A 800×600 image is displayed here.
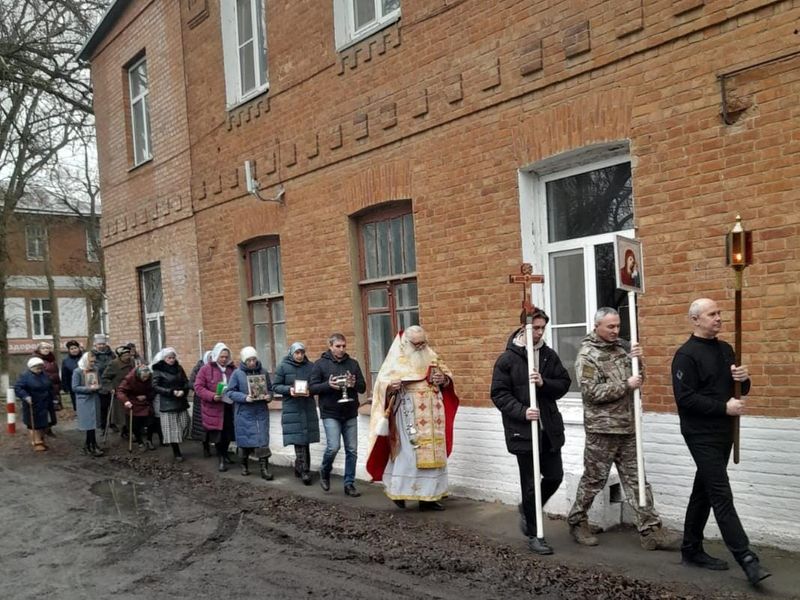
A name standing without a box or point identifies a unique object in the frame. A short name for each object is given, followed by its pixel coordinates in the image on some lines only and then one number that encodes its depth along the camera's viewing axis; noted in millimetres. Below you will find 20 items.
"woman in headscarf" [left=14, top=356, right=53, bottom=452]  12070
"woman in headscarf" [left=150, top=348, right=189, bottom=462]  10594
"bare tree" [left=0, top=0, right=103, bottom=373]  17281
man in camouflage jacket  5531
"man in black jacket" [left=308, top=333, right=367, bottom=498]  8031
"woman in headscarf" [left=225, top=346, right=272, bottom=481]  9289
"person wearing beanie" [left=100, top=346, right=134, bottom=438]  12023
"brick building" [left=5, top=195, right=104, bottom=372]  33688
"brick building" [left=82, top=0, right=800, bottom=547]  5383
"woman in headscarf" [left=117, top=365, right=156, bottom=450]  11289
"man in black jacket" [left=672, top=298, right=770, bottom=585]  4785
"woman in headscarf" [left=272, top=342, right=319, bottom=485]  8758
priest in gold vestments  7098
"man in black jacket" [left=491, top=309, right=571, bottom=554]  5723
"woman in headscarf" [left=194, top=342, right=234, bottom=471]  9875
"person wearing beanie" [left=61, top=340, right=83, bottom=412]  13849
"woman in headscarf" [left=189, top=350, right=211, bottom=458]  10766
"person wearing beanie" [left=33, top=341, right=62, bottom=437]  13987
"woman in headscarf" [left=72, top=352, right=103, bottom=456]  11492
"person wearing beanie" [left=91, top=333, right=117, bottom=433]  12516
